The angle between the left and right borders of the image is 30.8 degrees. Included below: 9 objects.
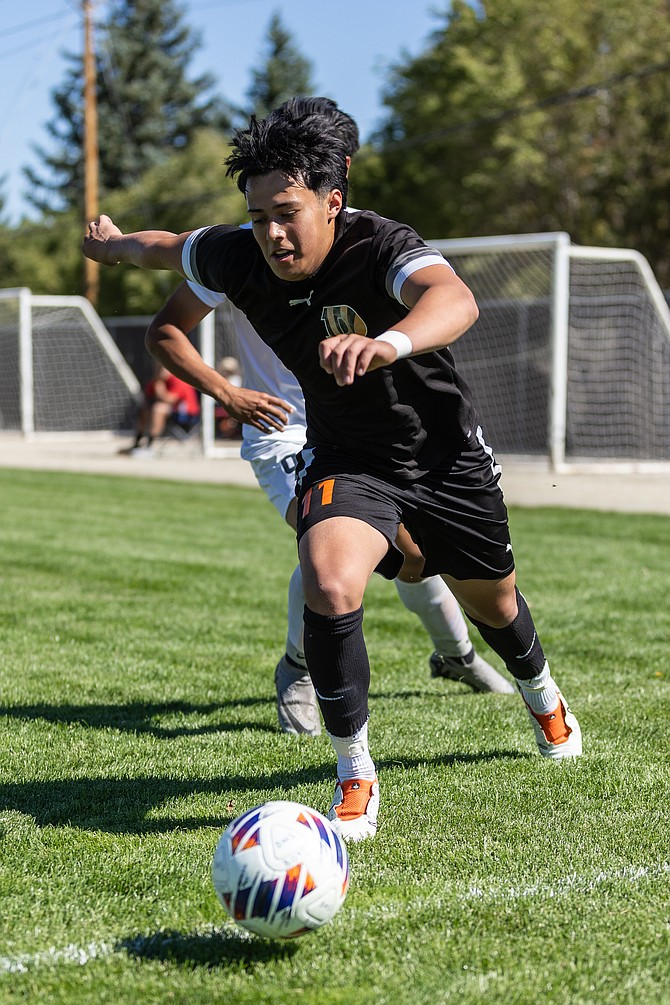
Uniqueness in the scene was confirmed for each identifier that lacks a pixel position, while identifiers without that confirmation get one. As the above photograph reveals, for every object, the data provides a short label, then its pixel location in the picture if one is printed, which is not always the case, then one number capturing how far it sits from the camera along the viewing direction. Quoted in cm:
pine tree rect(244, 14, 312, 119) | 5509
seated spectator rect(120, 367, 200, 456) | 2155
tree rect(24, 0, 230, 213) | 5116
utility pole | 2945
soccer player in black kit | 341
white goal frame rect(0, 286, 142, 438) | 2695
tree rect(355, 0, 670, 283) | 3148
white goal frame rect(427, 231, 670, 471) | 1680
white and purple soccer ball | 265
